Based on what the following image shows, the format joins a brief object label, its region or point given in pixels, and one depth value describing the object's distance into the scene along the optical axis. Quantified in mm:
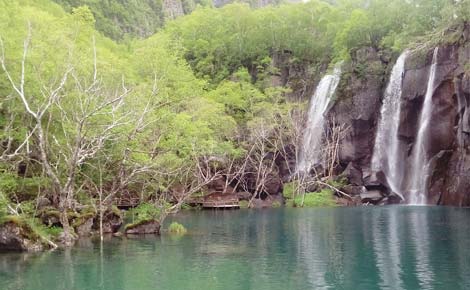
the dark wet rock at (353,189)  53988
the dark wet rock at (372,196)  51406
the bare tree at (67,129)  25344
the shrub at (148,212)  30812
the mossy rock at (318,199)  53625
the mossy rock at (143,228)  30250
